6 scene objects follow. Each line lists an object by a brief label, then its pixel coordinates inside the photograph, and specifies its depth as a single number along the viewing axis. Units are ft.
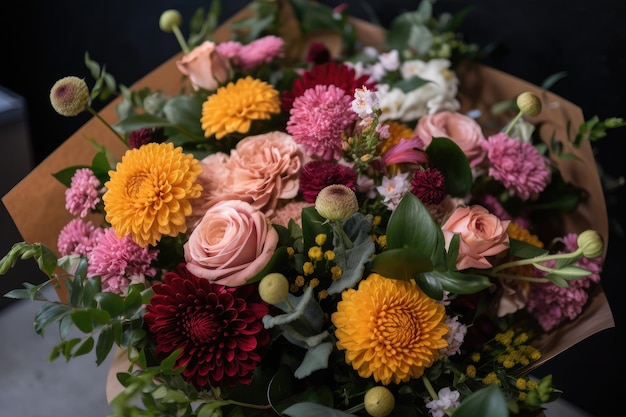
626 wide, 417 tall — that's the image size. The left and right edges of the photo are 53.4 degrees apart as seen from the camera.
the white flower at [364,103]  1.87
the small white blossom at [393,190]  1.95
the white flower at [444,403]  1.72
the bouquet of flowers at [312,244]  1.69
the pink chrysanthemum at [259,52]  2.50
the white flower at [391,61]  2.73
